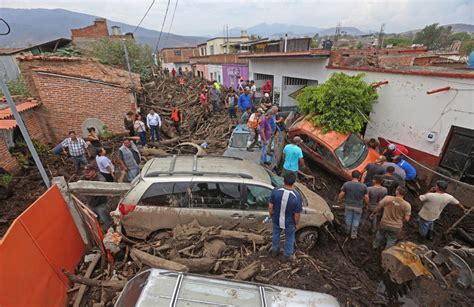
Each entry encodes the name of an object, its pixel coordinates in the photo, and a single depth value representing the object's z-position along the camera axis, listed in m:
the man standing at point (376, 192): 5.59
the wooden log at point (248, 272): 3.84
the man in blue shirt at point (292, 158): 6.46
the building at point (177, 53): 56.69
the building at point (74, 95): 9.55
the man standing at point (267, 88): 14.97
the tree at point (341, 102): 8.40
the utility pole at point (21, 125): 4.31
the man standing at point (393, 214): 4.99
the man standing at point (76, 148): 7.51
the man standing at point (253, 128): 8.55
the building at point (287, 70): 11.70
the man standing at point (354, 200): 5.46
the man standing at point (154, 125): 10.35
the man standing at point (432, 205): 5.38
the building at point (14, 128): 7.37
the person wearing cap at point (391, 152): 7.52
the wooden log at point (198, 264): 3.92
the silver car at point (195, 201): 4.85
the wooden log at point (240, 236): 4.68
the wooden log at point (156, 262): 3.85
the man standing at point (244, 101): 12.19
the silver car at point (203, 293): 2.61
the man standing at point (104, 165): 6.52
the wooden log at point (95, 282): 3.92
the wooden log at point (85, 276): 3.95
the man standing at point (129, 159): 6.76
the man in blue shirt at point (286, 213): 3.98
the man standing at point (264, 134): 8.03
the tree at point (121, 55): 17.36
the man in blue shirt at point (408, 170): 6.86
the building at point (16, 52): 14.86
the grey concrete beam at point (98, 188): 4.95
